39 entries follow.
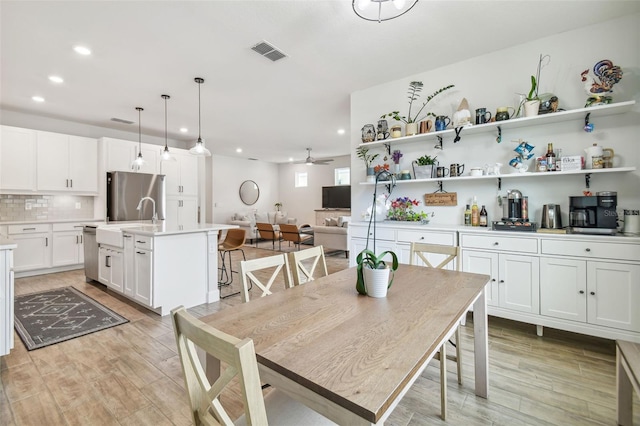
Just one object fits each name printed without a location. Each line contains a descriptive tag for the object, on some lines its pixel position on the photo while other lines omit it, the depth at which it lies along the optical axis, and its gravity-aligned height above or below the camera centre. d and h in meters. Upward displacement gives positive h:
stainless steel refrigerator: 5.41 +0.35
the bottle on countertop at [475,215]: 3.18 -0.07
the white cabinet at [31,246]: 4.64 -0.53
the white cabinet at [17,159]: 4.59 +0.88
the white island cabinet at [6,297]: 2.10 -0.60
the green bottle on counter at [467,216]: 3.27 -0.08
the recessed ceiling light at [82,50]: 2.94 +1.67
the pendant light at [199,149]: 3.63 +0.79
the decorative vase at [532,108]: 2.72 +0.95
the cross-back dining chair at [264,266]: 1.55 -0.33
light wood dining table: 0.73 -0.44
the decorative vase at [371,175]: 3.80 +0.46
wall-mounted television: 9.58 +0.46
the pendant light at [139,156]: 4.26 +0.86
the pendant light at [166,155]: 4.12 +0.81
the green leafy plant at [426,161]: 3.47 +0.59
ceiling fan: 9.70 +1.66
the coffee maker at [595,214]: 2.37 -0.05
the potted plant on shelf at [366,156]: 3.98 +0.75
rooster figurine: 2.46 +1.08
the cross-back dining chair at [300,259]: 1.81 -0.33
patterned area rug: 2.71 -1.11
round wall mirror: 10.14 +0.69
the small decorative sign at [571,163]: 2.56 +0.40
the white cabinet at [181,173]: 6.36 +0.87
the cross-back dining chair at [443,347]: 1.62 -0.80
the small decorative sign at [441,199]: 3.42 +0.13
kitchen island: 3.13 -0.59
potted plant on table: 1.41 -0.32
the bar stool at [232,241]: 4.20 -0.44
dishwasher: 4.22 -0.59
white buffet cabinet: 2.22 -0.57
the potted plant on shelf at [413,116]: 3.46 +1.22
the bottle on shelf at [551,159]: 2.70 +0.46
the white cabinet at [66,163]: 4.96 +0.90
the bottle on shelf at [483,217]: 3.13 -0.09
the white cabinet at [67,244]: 5.01 -0.55
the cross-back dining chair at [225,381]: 0.65 -0.44
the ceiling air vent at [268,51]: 2.89 +1.65
